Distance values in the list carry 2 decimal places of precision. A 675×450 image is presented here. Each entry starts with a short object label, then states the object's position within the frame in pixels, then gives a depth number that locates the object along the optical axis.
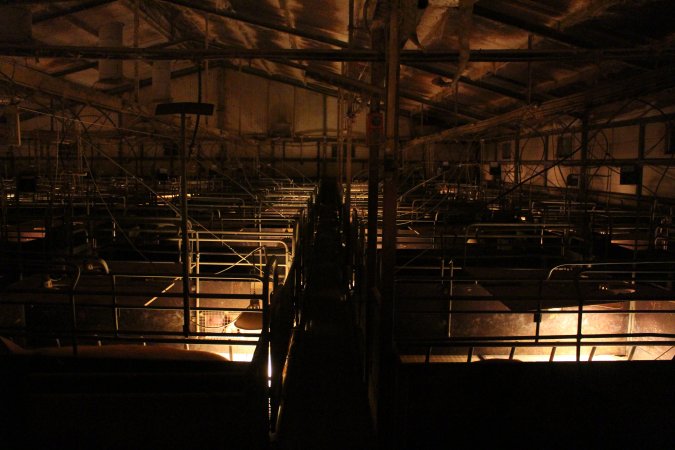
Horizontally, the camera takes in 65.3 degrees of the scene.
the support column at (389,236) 3.56
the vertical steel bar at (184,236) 3.60
